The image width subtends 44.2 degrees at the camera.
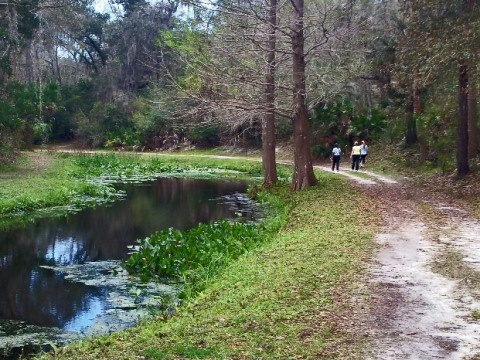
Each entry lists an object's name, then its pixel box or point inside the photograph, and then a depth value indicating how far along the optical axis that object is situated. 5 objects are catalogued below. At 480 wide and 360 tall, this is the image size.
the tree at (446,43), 16.77
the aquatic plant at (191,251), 12.44
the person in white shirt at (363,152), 31.98
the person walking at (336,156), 30.19
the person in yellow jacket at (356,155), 30.52
